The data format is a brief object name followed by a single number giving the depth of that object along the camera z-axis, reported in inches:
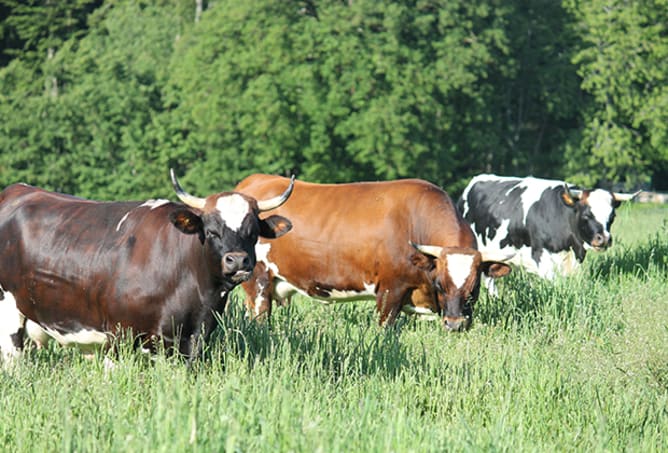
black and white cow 1038.4
